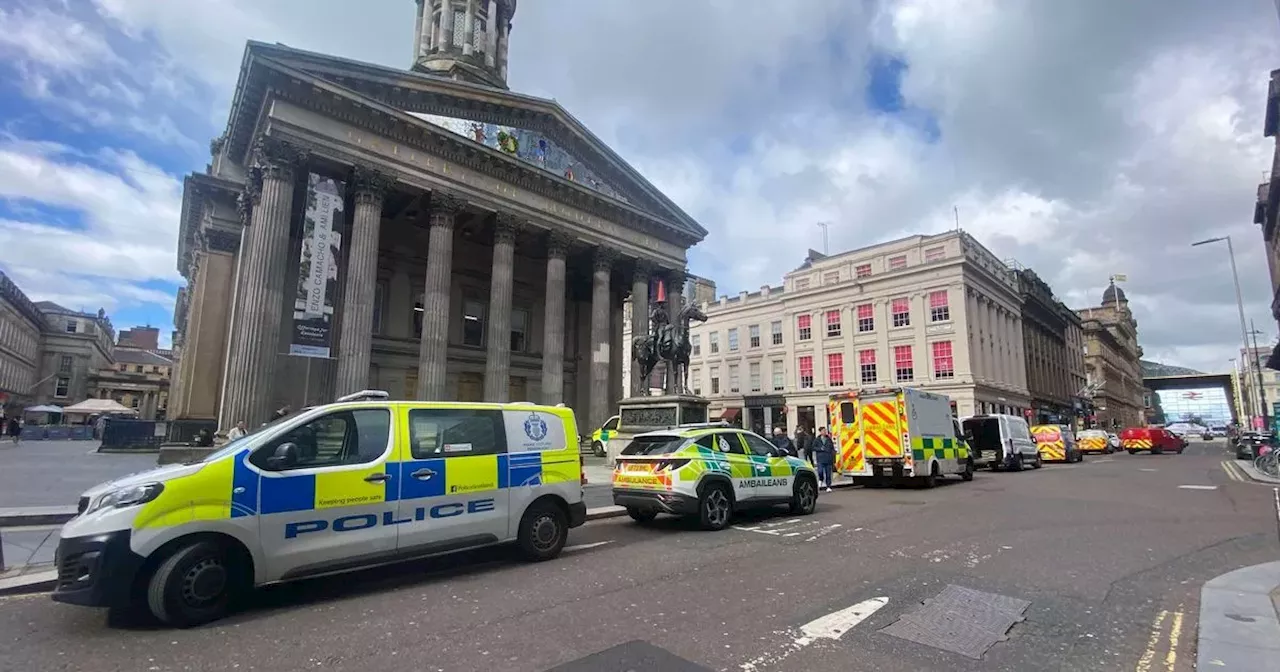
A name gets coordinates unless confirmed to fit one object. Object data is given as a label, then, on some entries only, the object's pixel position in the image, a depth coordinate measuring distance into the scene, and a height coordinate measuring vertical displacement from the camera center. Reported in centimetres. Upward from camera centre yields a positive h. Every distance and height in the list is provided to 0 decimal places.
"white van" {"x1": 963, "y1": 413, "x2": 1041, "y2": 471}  2434 -35
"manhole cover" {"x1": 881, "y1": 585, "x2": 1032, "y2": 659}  462 -156
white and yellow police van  485 -71
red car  4041 -53
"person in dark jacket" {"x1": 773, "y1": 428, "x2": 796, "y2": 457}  1647 -28
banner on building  2006 +534
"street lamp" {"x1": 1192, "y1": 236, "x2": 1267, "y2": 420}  3362 +573
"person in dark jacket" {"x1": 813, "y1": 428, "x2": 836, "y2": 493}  1638 -64
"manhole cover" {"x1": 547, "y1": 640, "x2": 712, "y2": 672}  397 -153
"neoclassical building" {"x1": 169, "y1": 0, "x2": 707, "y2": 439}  2073 +878
